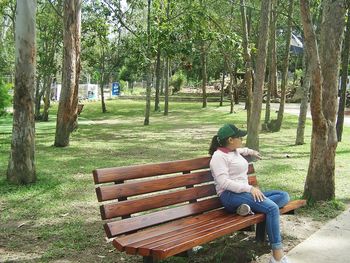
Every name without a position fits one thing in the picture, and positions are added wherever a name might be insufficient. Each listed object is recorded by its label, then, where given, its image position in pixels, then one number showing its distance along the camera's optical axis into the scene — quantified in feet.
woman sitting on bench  15.83
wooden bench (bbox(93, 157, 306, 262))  13.01
